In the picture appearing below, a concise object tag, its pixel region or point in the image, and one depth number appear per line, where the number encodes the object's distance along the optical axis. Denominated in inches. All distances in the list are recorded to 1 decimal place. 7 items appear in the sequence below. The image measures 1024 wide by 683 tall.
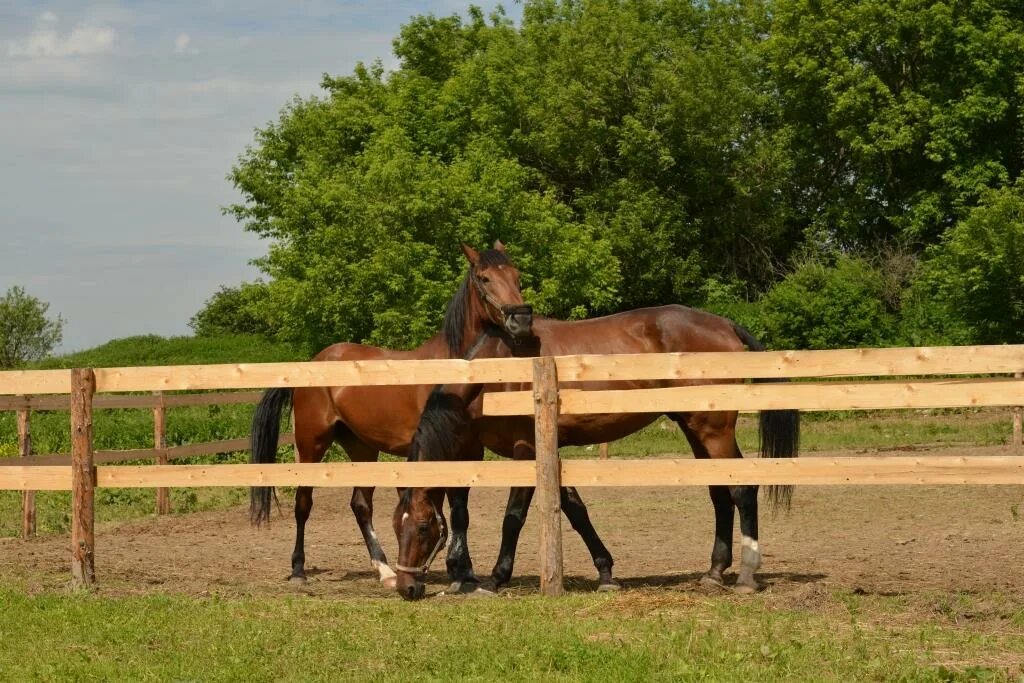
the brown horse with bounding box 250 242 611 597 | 346.6
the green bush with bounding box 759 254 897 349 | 1348.4
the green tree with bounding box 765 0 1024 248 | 1429.6
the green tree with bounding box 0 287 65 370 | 1884.8
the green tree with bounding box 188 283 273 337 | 2625.5
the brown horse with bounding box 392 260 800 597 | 320.8
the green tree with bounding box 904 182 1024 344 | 1261.1
